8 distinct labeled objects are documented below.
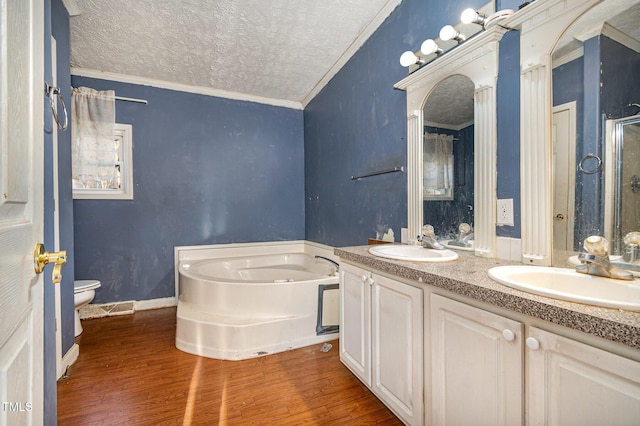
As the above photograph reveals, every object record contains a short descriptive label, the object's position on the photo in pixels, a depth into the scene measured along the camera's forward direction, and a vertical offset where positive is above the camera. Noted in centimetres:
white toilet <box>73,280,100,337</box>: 240 -67
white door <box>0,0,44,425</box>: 51 +1
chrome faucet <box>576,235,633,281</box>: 97 -18
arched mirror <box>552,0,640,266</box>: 106 +36
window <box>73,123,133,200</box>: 309 +49
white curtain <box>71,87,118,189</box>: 280 +74
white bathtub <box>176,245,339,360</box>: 216 -81
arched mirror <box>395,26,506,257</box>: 152 +51
